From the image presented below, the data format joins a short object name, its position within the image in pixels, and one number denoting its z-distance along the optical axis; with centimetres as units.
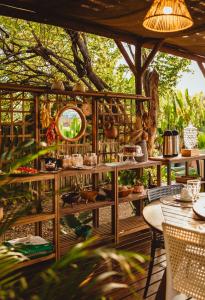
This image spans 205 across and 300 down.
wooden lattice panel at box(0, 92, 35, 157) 264
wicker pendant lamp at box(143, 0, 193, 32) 187
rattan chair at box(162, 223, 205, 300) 131
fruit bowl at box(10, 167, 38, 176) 238
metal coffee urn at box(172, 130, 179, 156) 354
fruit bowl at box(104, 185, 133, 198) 314
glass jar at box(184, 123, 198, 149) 387
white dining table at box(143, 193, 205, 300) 166
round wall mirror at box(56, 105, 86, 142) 290
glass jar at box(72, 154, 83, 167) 287
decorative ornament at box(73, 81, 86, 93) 298
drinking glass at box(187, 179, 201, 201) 199
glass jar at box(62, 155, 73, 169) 281
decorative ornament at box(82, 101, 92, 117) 316
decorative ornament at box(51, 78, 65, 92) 285
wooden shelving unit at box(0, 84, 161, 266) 260
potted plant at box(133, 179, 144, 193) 341
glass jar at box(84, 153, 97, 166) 300
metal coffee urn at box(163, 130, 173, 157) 352
